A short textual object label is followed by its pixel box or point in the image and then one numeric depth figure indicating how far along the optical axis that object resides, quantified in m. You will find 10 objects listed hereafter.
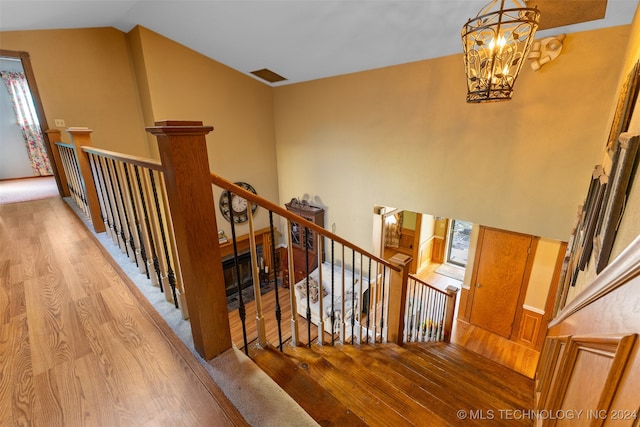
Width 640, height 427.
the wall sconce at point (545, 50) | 2.91
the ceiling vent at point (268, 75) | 5.34
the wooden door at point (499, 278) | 4.48
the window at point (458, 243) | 7.43
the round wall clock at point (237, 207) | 5.85
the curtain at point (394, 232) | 7.48
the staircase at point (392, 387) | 1.39
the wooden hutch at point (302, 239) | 5.91
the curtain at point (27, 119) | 5.35
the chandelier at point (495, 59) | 1.43
